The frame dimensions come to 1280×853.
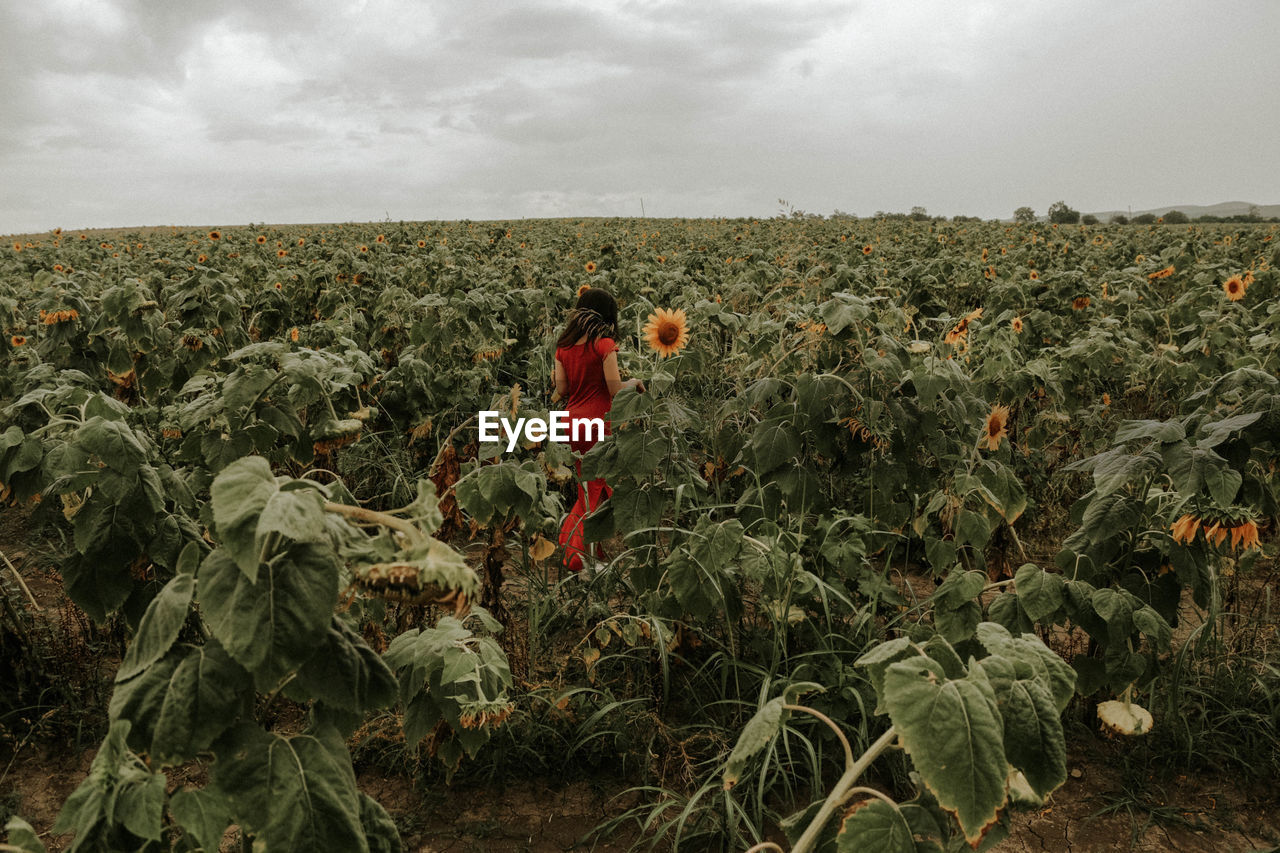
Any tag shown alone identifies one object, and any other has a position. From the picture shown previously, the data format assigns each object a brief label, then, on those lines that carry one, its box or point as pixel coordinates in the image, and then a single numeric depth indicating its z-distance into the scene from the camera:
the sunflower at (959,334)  3.34
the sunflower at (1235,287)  6.31
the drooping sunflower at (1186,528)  2.25
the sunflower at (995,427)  3.22
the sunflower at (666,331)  3.72
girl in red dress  4.32
